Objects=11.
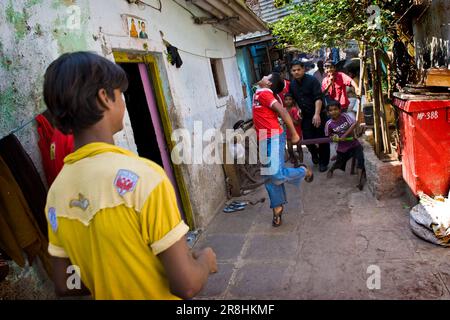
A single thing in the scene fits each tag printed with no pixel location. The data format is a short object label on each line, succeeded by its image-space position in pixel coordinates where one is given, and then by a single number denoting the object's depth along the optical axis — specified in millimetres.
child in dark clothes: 5754
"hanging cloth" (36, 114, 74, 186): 2346
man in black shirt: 6418
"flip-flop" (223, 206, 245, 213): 5387
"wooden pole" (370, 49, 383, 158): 4746
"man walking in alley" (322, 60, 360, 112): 6996
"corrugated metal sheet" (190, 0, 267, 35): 5793
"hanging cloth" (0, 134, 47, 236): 2203
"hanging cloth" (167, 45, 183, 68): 4548
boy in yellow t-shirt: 1086
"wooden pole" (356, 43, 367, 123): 5148
